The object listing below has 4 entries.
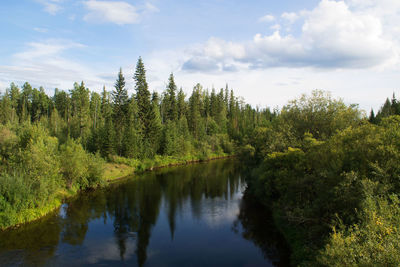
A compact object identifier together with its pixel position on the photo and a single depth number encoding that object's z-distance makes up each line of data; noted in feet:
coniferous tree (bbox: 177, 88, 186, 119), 274.36
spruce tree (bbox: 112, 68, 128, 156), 194.70
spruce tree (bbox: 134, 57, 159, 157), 193.98
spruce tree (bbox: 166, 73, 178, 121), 255.09
